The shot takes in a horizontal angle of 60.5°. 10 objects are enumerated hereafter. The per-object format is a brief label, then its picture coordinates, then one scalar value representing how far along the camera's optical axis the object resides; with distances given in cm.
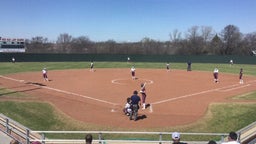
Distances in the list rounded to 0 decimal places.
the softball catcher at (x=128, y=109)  1423
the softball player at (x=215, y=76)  2627
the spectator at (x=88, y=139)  511
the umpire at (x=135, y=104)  1330
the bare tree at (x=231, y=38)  8247
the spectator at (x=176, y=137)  507
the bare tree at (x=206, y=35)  9948
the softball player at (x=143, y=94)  1591
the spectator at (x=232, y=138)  539
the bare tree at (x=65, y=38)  10777
